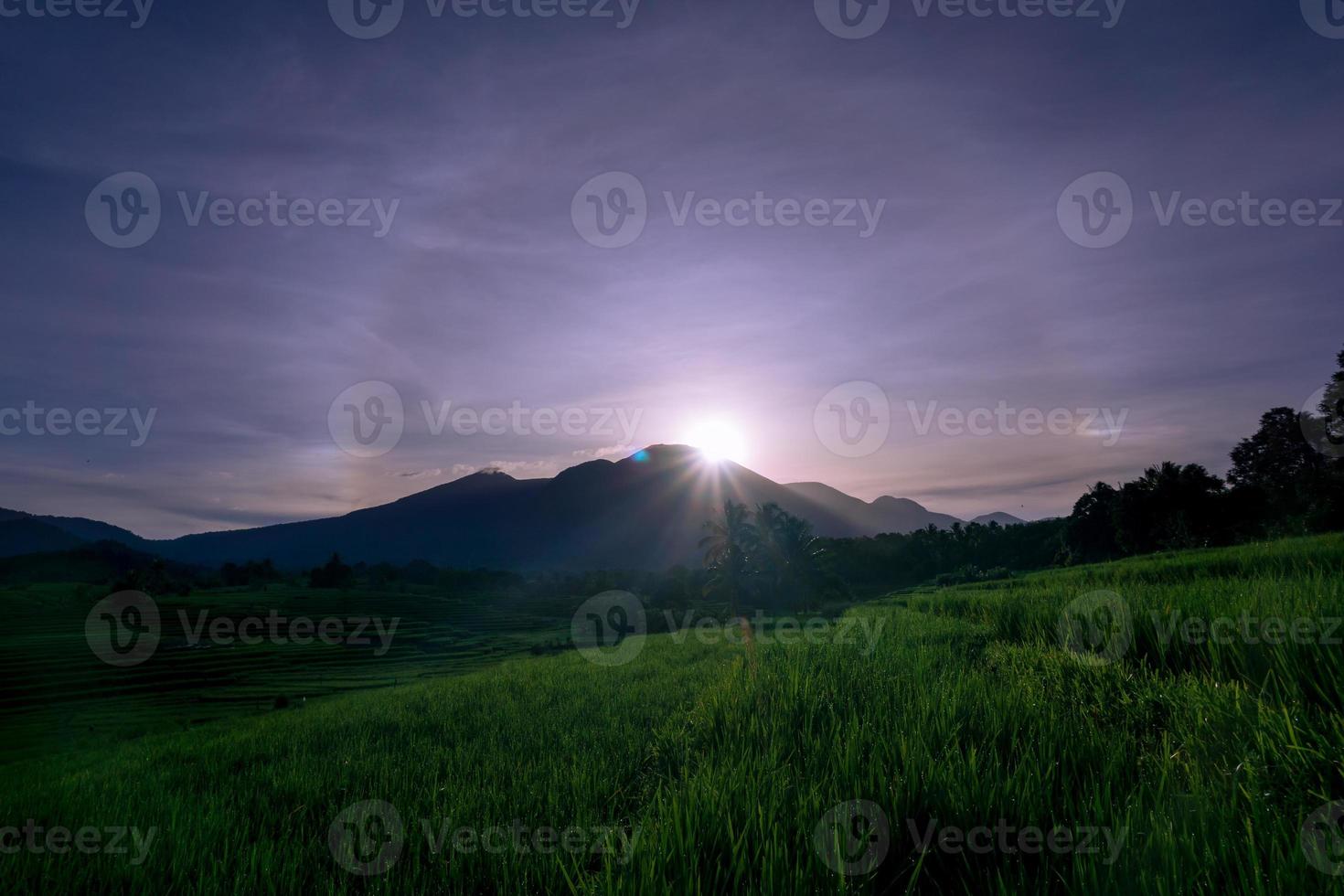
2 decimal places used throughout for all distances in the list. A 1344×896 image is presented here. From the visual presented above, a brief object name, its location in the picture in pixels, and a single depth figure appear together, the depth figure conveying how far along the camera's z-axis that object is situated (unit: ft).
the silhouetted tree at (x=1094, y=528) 256.32
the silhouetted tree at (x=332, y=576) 563.07
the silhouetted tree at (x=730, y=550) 205.11
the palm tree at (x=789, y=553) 216.95
